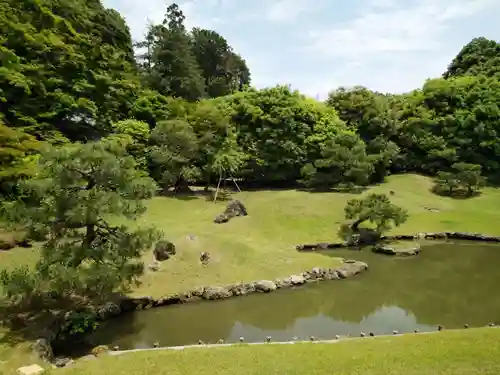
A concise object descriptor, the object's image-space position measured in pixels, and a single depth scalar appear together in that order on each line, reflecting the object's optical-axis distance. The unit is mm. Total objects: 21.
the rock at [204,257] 21594
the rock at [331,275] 21906
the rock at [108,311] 17047
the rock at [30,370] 11008
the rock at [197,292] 19203
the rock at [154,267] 20406
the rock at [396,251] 26109
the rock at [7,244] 20094
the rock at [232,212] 29516
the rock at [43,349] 12844
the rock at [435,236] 29891
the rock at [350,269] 22125
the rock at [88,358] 12432
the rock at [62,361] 12395
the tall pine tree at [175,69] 52250
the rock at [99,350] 13066
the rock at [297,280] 21061
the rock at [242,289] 19703
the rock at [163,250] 21375
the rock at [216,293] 19219
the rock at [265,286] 20141
